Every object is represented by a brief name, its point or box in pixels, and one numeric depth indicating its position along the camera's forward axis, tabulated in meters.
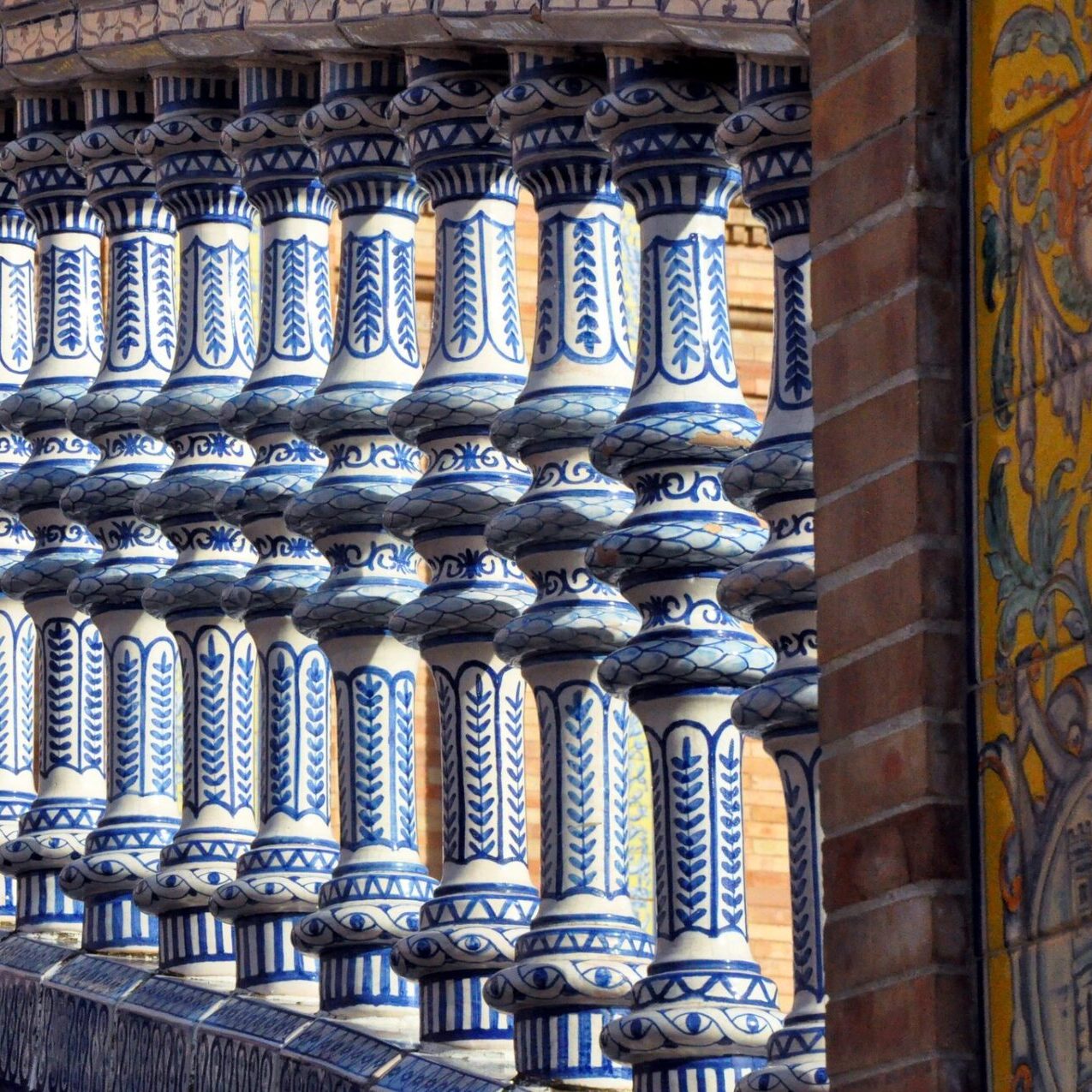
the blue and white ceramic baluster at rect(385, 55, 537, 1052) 6.56
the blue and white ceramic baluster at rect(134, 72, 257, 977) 7.30
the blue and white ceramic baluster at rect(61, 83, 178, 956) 7.55
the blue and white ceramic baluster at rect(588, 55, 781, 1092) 5.90
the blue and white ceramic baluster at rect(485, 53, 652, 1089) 6.23
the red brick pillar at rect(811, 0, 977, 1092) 4.36
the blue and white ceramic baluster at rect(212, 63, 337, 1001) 7.08
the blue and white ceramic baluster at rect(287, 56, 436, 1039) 6.81
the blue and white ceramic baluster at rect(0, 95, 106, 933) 7.85
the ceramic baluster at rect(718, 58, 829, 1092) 5.65
